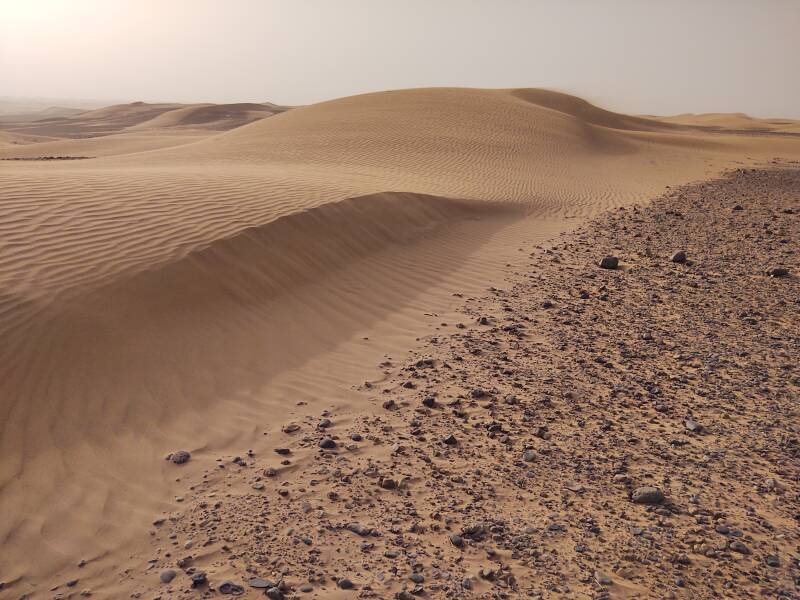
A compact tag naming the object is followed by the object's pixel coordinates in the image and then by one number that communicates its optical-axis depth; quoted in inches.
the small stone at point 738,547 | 131.3
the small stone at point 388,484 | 156.5
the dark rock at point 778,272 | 339.7
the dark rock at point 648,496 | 148.2
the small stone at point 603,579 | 123.4
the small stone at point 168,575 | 125.4
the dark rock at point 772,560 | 127.5
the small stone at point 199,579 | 124.0
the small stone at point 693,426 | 182.7
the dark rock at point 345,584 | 124.0
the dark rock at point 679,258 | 368.8
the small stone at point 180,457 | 165.7
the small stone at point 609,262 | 360.2
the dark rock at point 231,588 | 122.0
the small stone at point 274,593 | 120.8
